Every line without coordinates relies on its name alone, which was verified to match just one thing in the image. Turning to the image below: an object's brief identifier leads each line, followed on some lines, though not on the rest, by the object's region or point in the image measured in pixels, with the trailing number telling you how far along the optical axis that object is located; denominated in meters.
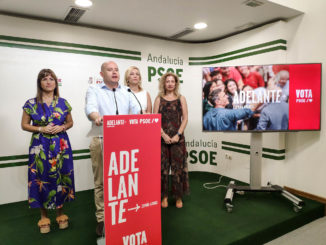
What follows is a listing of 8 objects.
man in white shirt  1.95
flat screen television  2.75
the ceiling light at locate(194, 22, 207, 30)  3.45
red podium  1.56
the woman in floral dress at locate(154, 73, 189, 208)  2.75
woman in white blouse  2.82
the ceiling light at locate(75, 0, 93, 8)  2.68
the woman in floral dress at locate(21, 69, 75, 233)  2.16
